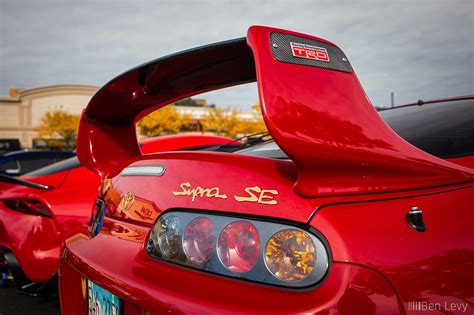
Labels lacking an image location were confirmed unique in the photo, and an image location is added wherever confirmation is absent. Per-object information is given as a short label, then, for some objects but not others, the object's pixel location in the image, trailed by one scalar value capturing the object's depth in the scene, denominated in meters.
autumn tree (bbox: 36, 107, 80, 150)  43.78
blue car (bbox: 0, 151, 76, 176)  5.68
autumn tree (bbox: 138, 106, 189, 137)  41.94
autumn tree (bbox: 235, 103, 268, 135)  45.38
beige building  47.16
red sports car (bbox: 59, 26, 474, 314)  0.99
